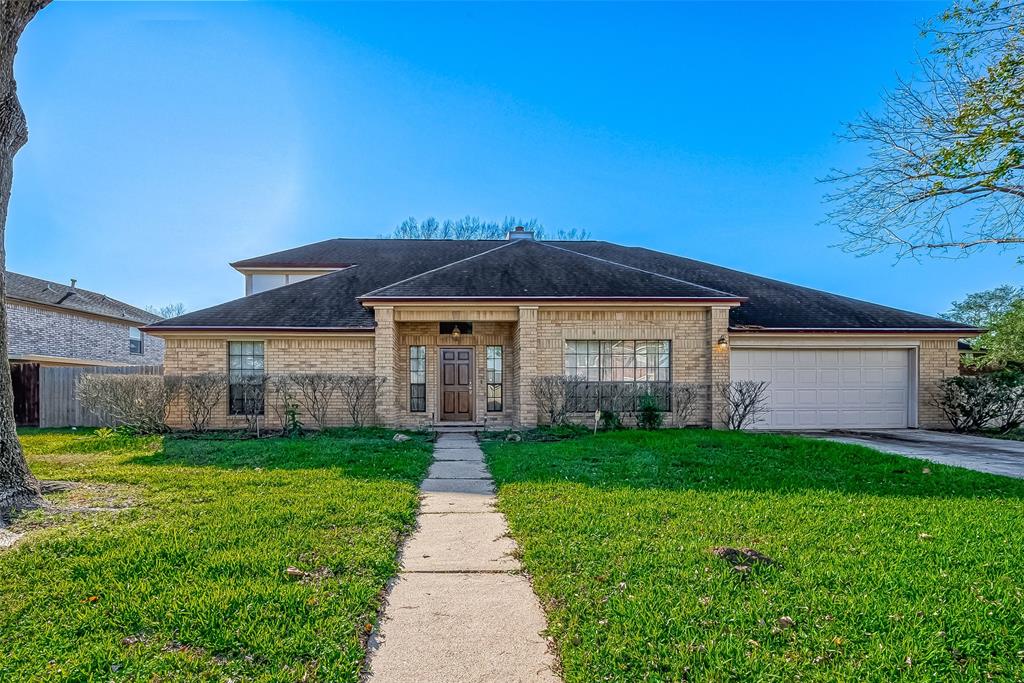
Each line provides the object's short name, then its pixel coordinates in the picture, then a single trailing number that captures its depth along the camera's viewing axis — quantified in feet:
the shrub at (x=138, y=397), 36.76
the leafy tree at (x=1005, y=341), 43.16
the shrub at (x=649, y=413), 39.27
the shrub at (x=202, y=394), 37.24
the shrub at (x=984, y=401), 40.32
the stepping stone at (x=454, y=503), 17.42
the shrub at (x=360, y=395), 39.22
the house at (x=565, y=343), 40.04
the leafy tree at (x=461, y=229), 114.21
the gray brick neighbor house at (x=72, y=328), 68.03
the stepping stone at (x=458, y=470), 22.93
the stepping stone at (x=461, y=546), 12.30
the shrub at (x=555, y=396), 39.17
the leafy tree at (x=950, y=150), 28.96
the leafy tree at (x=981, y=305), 101.35
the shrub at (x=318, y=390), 38.91
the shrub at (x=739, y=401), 39.52
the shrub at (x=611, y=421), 38.96
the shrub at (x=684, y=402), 40.05
